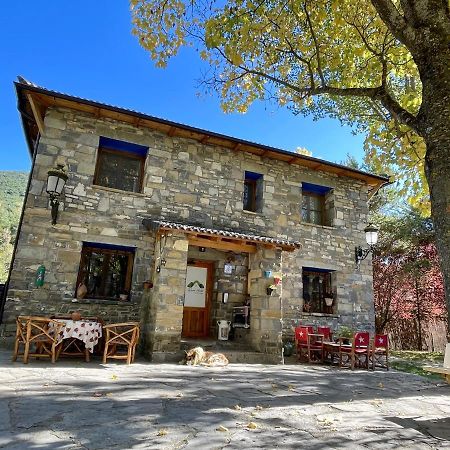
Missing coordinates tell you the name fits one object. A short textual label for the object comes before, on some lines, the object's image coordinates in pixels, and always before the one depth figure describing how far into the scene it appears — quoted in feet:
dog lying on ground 21.53
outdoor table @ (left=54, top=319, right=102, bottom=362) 19.27
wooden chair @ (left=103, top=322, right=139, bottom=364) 19.85
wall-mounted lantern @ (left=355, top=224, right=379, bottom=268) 30.83
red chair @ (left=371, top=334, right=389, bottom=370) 25.38
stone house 23.36
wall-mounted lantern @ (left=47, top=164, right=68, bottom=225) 22.26
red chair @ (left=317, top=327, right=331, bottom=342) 29.35
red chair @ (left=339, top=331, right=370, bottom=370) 25.12
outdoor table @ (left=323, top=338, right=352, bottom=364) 25.99
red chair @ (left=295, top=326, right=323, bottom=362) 26.89
